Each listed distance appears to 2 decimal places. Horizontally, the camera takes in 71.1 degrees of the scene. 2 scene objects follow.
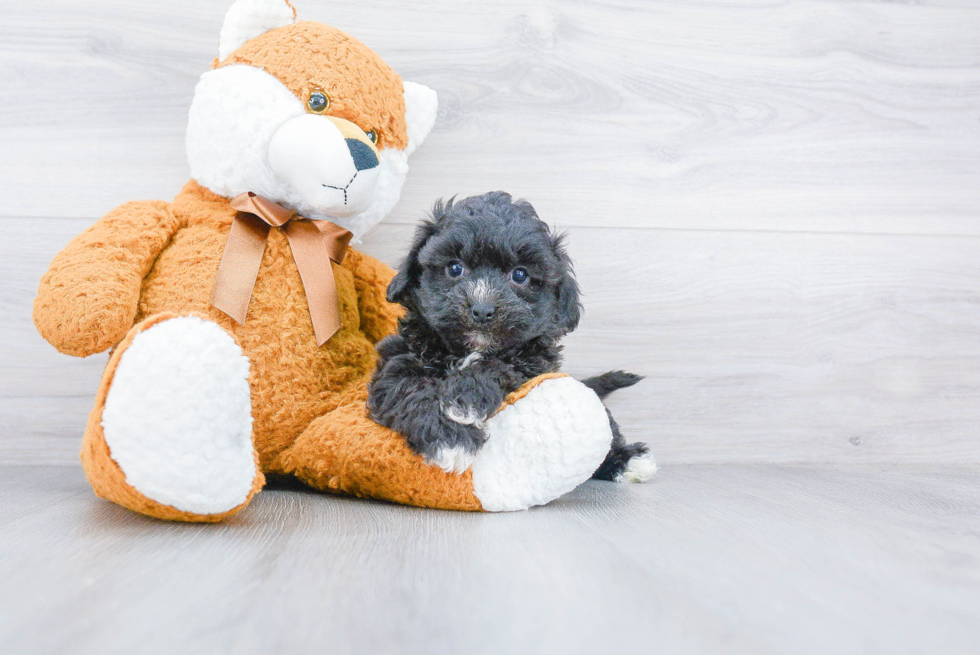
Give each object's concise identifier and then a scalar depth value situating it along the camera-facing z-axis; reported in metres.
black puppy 0.86
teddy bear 0.74
